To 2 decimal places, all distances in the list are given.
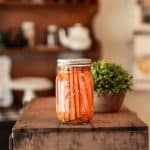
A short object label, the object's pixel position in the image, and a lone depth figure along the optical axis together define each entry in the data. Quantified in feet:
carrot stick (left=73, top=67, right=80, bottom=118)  4.00
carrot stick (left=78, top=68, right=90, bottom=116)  4.01
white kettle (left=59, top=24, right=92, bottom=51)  10.50
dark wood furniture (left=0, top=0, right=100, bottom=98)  10.93
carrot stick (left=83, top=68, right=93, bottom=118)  4.03
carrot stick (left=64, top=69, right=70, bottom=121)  4.02
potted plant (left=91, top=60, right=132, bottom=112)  4.52
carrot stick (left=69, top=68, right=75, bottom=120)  4.01
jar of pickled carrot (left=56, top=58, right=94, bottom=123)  4.01
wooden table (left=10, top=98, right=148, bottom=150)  3.83
